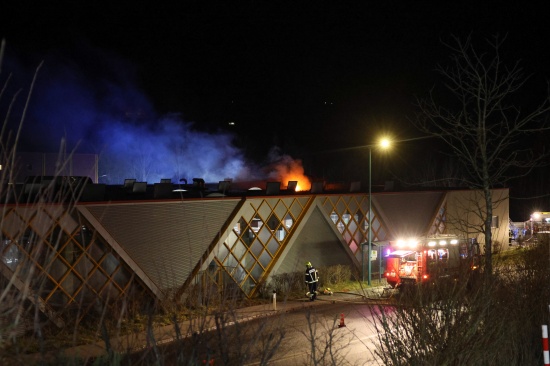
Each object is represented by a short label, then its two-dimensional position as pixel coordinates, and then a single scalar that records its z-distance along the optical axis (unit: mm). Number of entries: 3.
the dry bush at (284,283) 23312
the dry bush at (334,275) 25125
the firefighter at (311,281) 22016
